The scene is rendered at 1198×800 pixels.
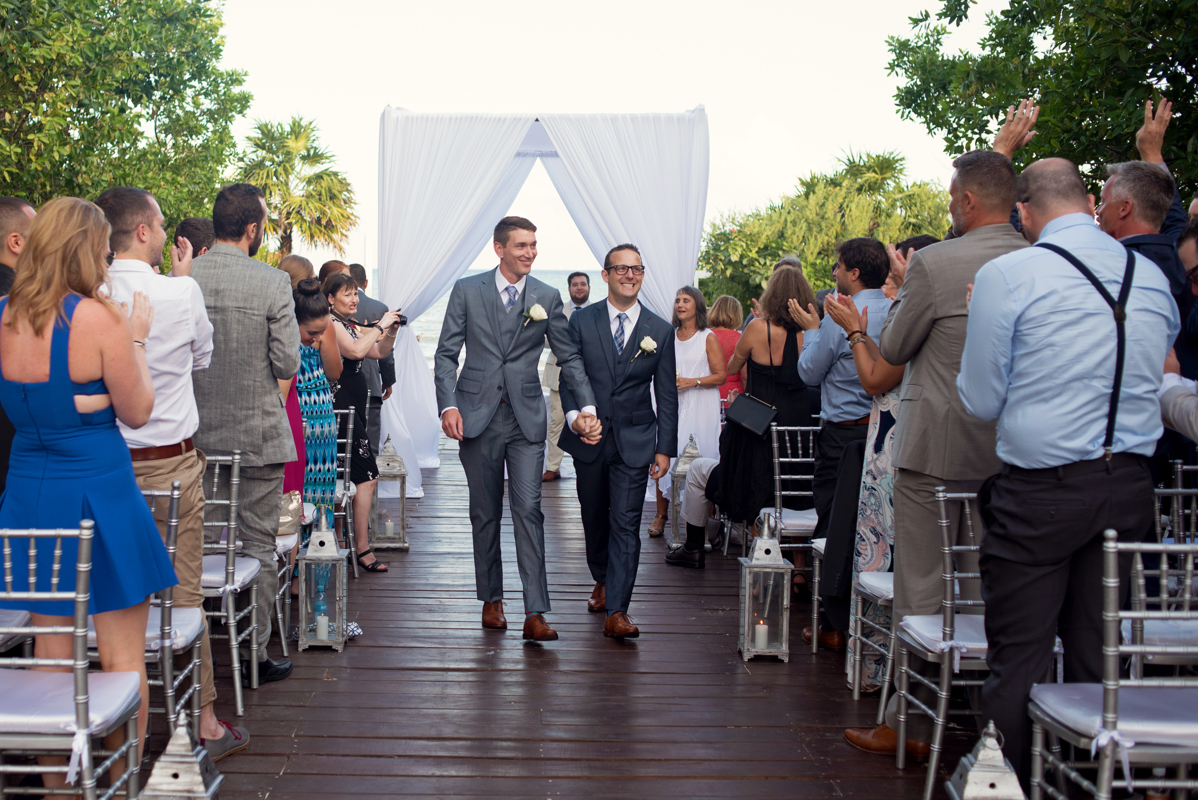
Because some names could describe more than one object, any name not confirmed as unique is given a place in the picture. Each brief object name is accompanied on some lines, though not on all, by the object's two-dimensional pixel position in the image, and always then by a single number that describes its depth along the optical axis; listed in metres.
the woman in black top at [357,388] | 4.95
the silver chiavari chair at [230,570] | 3.10
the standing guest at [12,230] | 3.21
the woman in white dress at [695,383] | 6.66
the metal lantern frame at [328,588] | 3.92
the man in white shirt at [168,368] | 2.73
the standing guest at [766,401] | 4.96
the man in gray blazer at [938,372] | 2.85
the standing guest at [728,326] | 6.64
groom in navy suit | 4.26
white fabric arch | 6.95
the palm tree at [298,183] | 27.67
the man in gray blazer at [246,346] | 3.32
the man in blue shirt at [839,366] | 4.00
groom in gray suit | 4.17
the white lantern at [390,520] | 5.91
